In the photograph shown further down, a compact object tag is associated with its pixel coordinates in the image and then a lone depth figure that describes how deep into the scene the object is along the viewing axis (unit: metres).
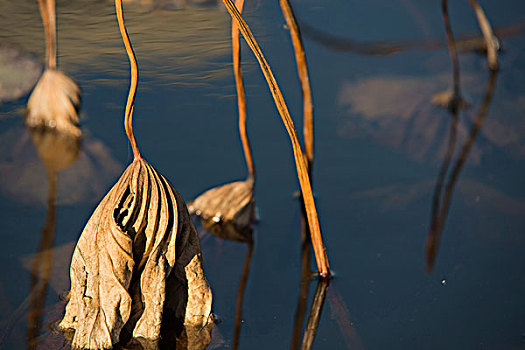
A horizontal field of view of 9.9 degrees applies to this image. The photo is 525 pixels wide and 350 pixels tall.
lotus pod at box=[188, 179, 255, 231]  4.60
